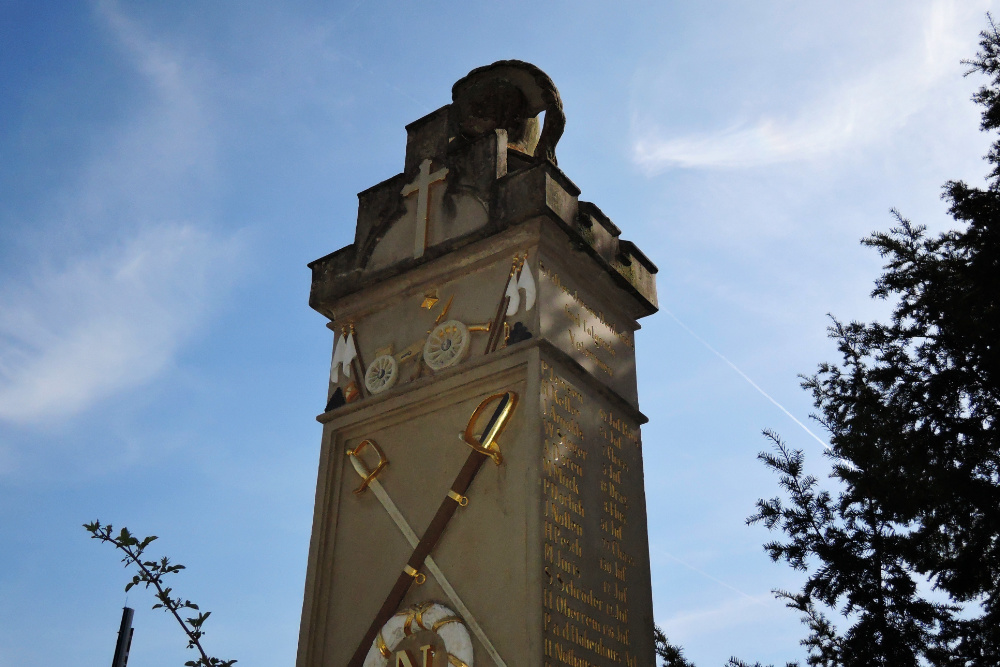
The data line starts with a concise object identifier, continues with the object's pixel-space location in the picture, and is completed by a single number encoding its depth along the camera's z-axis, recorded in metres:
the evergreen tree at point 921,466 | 7.32
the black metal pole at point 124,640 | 3.36
